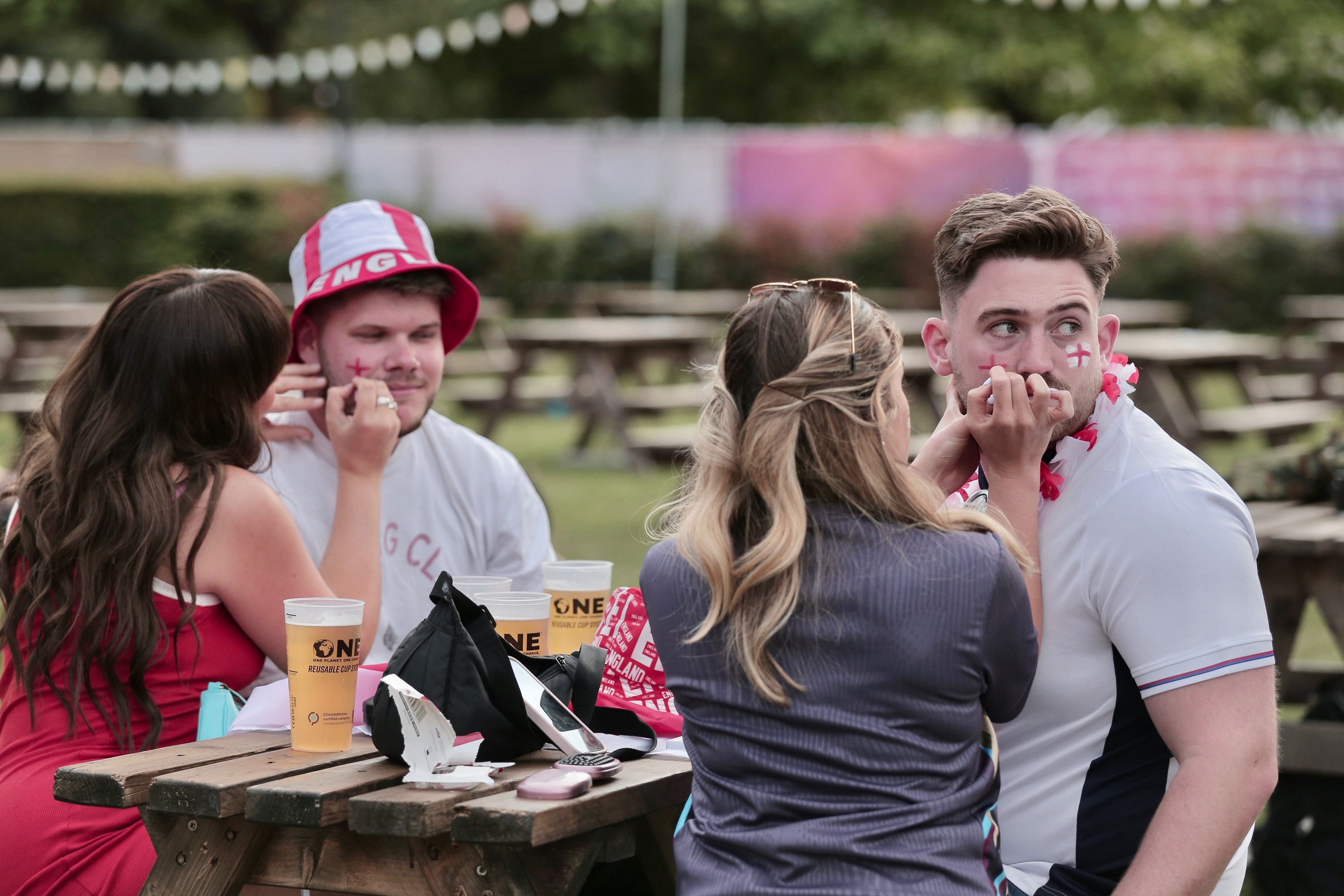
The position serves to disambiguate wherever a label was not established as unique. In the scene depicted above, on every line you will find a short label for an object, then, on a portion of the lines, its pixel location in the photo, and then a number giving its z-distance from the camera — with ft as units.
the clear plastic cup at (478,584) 18.26
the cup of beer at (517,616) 17.28
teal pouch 16.71
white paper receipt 14.01
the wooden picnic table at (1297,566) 25.70
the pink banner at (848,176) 143.23
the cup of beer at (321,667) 15.03
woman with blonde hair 12.59
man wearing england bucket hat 22.89
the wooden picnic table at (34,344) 81.97
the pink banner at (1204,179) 132.05
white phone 14.88
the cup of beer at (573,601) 18.86
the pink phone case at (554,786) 13.34
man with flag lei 13.80
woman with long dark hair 16.21
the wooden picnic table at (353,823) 13.08
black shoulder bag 14.34
